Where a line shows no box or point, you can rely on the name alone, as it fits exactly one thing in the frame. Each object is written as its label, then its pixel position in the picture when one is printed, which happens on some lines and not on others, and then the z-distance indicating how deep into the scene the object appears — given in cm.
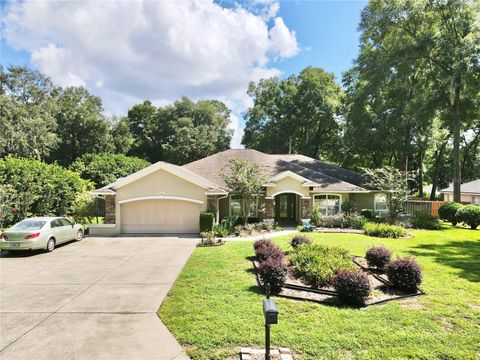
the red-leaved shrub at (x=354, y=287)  732
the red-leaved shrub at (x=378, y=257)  1020
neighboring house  3510
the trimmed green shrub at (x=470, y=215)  2136
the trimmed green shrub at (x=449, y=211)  2299
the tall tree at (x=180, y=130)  4681
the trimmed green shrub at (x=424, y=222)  2130
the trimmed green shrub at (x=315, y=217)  2172
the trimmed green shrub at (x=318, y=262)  884
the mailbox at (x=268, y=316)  463
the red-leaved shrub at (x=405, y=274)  827
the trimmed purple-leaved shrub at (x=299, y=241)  1300
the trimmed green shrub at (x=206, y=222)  1847
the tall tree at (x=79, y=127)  4300
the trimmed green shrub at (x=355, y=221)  2070
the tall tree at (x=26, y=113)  3281
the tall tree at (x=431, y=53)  2333
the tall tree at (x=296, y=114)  3859
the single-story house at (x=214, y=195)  1925
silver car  1313
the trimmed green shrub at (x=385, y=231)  1767
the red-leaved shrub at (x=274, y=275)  817
